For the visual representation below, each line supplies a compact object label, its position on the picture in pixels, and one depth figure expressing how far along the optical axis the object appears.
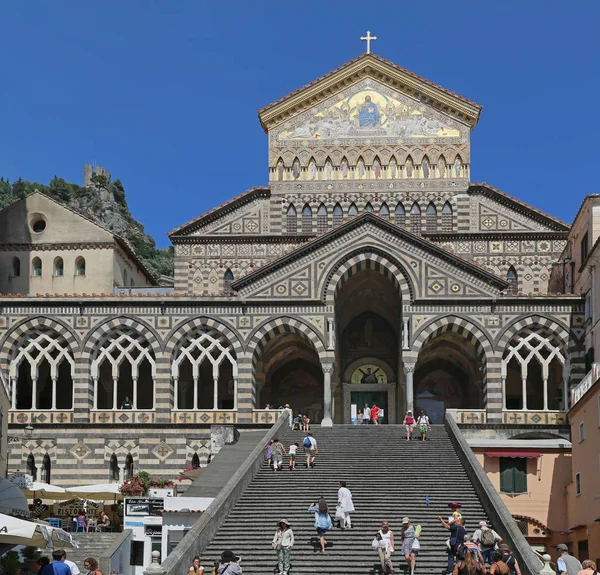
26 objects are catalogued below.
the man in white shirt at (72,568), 23.56
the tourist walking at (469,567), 22.45
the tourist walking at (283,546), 27.06
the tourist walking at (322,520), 29.22
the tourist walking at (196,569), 26.11
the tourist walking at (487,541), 25.45
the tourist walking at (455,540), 26.13
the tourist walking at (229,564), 24.53
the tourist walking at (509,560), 23.27
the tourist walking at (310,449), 37.56
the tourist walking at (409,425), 41.75
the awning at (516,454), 41.59
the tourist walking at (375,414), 46.94
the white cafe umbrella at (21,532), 26.16
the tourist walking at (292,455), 36.97
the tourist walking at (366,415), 48.03
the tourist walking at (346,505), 30.33
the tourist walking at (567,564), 24.92
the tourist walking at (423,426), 41.50
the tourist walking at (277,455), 36.81
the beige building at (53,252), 55.59
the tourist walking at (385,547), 27.09
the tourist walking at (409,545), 27.11
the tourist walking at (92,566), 22.69
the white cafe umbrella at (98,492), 41.59
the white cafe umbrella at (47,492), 41.74
